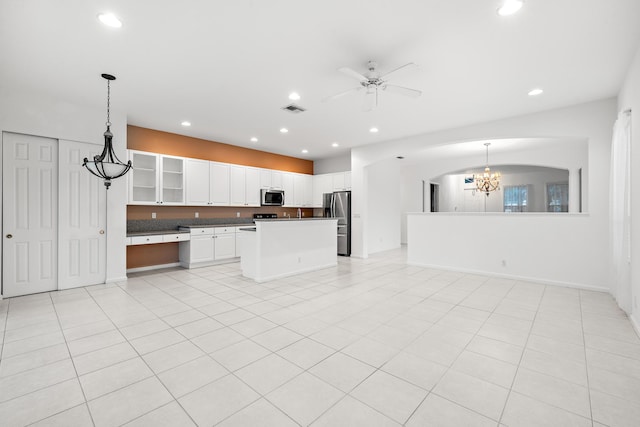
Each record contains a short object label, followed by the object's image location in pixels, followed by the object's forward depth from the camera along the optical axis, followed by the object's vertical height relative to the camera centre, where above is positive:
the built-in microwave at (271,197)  7.54 +0.43
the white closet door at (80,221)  4.43 -0.13
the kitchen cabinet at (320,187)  8.46 +0.80
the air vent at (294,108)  4.63 +1.73
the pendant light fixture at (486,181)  7.74 +0.89
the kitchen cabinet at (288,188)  8.14 +0.72
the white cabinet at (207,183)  6.23 +0.68
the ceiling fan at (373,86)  3.27 +1.52
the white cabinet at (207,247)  5.96 -0.73
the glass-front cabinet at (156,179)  5.56 +0.69
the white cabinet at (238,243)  6.72 -0.71
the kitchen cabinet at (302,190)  8.46 +0.72
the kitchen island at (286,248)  5.00 -0.67
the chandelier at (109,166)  3.54 +0.61
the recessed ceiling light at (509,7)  2.28 +1.69
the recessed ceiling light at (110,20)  2.45 +1.70
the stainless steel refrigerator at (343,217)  7.68 -0.10
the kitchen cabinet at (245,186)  6.99 +0.68
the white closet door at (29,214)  3.99 -0.02
